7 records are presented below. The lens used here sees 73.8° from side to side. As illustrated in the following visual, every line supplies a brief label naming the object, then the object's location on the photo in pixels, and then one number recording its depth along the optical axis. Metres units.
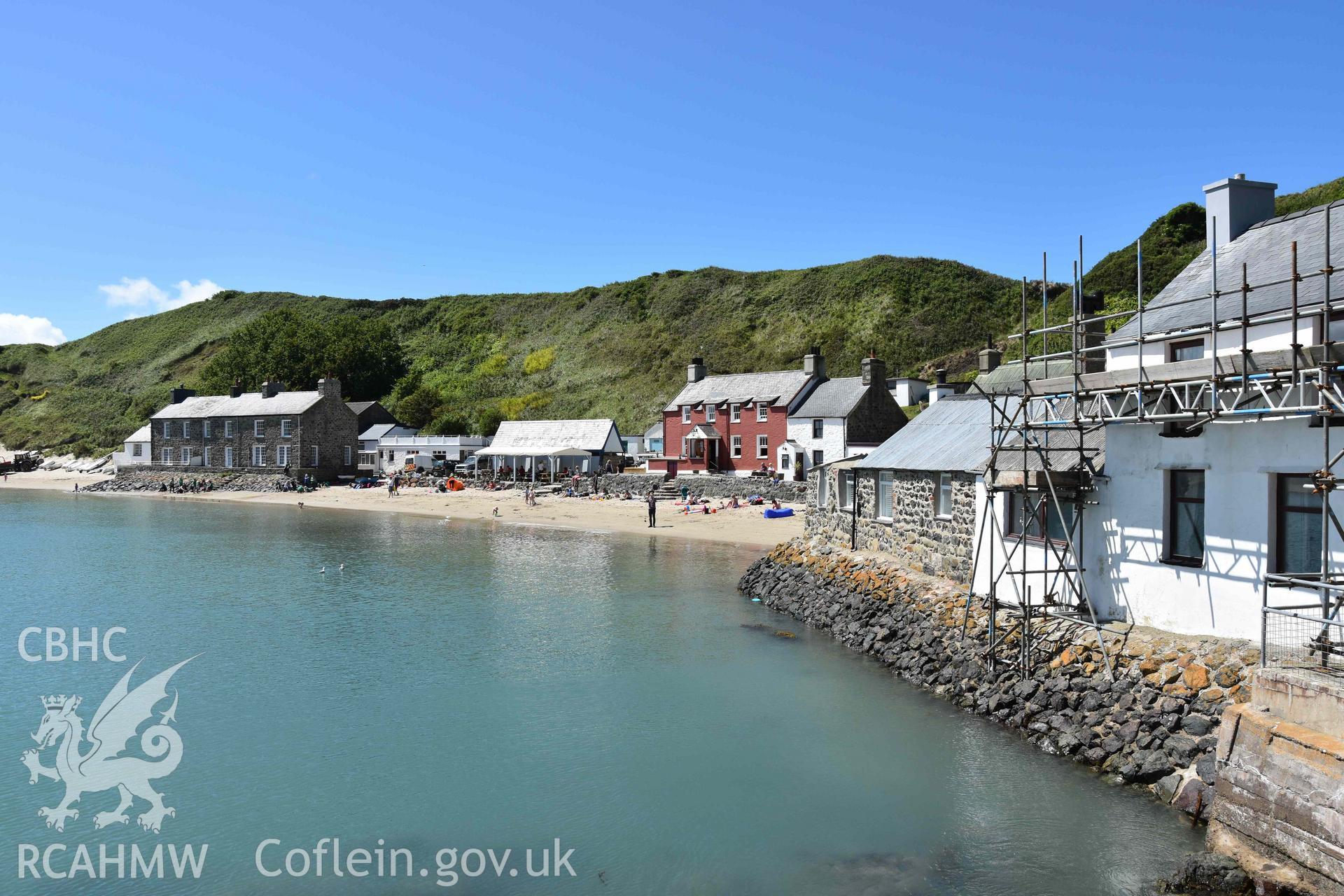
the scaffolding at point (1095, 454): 12.41
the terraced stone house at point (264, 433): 76.50
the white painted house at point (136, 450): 85.94
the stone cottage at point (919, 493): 21.69
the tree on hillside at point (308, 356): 98.56
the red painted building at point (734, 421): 57.66
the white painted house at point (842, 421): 53.38
